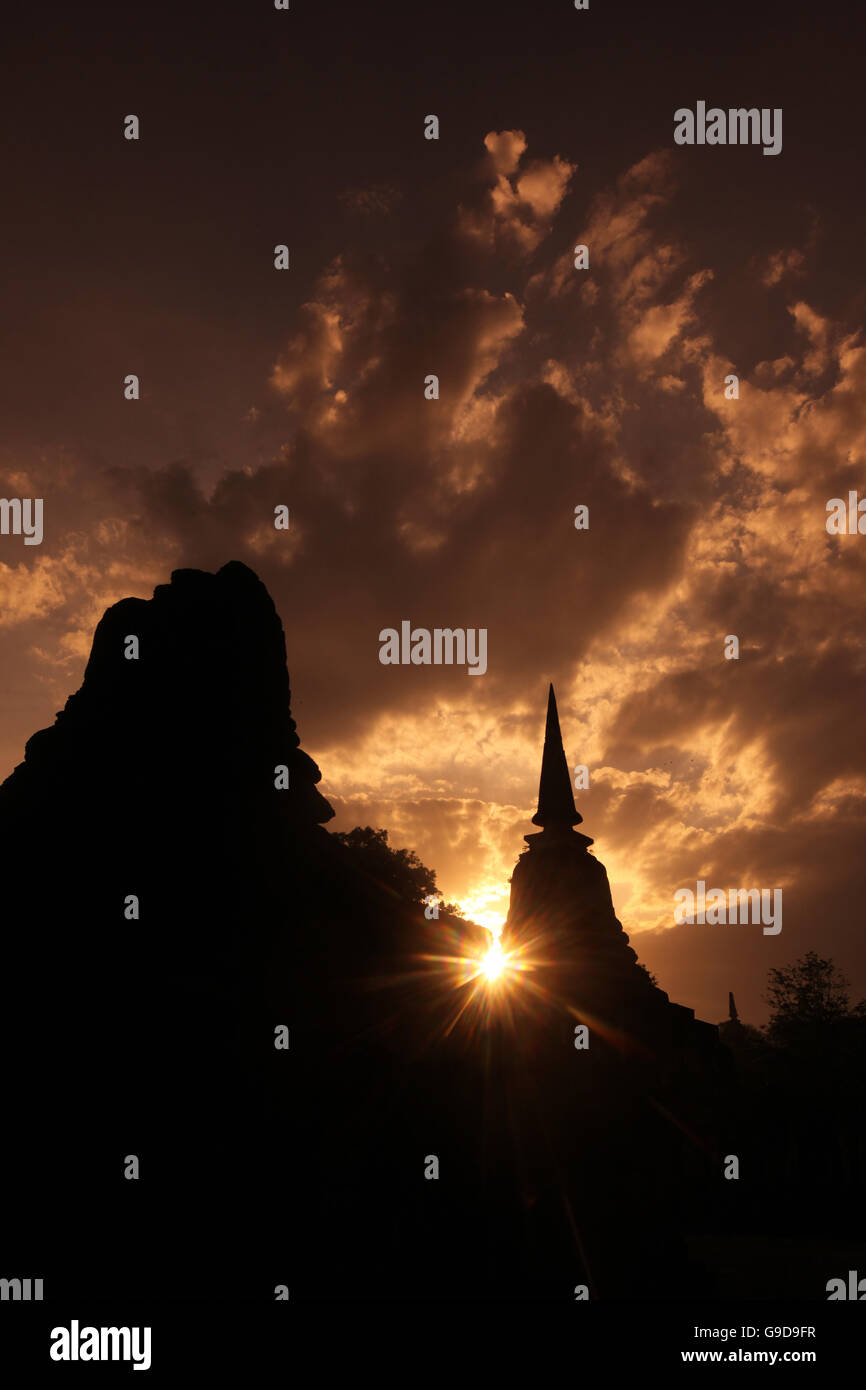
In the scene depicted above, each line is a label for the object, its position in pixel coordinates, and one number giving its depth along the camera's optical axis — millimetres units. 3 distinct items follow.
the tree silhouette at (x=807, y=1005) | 50406
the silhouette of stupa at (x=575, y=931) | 25562
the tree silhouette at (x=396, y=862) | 46000
